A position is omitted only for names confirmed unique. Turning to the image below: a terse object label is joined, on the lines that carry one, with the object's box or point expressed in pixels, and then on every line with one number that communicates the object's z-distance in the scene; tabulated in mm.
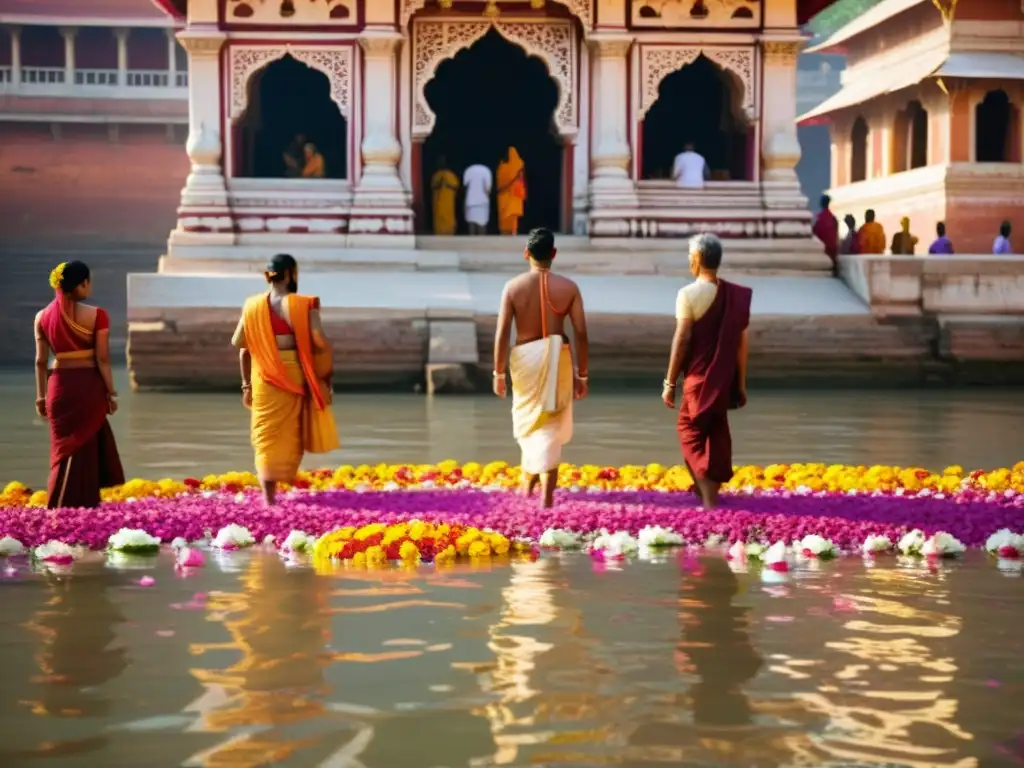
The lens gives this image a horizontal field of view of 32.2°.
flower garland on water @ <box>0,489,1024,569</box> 7785
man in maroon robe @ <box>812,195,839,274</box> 23191
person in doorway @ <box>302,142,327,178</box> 23422
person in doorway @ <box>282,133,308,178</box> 23781
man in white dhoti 9000
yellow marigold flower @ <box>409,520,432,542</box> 7801
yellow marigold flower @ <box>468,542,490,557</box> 7742
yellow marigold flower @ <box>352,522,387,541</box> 7812
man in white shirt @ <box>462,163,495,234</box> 23234
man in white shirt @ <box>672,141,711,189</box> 22875
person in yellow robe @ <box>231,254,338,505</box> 9133
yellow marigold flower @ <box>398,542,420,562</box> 7582
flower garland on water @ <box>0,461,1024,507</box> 9719
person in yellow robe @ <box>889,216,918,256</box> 24438
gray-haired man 8938
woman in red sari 8773
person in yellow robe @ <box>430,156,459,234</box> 23453
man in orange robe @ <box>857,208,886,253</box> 23844
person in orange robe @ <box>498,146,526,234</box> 23125
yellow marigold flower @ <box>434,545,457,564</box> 7637
